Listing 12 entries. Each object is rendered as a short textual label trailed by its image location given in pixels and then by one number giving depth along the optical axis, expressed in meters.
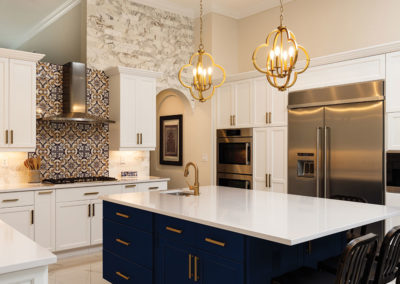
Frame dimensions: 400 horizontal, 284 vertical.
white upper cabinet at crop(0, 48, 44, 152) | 4.42
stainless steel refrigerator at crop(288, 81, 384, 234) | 4.24
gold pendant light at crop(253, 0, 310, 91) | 2.72
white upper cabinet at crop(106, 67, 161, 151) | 5.34
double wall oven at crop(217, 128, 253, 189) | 5.65
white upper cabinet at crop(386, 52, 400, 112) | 4.07
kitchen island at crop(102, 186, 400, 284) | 2.21
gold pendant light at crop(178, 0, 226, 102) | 3.36
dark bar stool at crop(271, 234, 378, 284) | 1.86
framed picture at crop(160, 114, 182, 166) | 6.96
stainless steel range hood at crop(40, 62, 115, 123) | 4.98
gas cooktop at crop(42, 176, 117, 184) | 4.78
